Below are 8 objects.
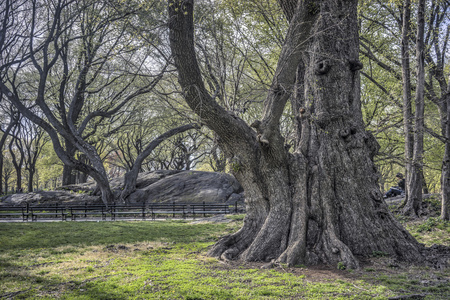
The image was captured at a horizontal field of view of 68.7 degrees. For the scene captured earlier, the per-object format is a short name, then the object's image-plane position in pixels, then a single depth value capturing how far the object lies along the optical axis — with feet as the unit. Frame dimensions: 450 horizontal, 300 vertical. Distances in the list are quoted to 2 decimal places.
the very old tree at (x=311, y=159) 21.35
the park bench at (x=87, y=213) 51.14
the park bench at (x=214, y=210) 55.07
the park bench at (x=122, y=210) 52.33
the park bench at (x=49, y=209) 49.42
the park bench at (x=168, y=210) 54.37
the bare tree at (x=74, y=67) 50.24
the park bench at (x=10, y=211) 50.43
